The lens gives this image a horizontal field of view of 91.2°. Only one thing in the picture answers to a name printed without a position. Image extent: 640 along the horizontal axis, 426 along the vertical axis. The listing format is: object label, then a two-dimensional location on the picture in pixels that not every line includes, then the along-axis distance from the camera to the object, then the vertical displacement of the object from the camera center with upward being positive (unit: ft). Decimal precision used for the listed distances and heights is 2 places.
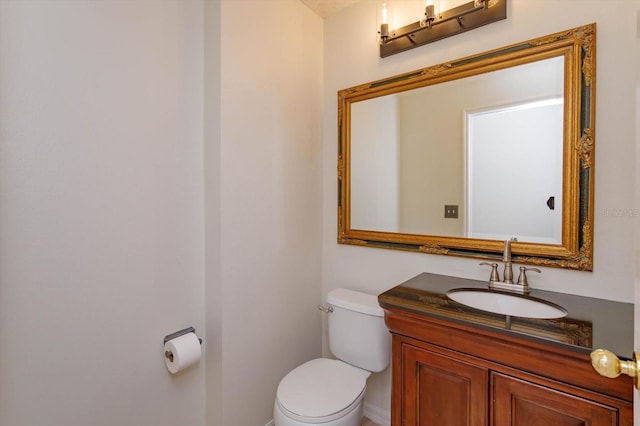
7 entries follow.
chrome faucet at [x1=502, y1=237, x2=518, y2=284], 4.46 -0.82
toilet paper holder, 4.51 -1.90
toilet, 4.21 -2.65
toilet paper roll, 4.43 -2.07
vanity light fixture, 4.69 +2.96
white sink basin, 4.00 -1.29
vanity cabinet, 2.89 -1.82
